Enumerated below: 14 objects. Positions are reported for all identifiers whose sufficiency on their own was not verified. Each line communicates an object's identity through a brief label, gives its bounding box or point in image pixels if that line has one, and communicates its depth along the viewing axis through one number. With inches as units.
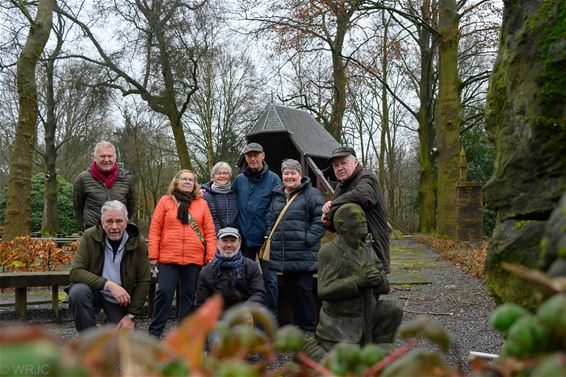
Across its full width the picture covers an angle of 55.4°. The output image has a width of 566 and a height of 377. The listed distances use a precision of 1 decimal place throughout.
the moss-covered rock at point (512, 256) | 83.6
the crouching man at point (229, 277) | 187.3
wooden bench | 258.5
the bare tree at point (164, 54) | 772.0
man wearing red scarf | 215.2
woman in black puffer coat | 217.0
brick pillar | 576.7
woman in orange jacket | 208.8
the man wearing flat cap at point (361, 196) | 175.6
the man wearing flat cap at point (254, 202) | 233.3
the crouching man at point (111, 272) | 176.4
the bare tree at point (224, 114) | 1082.7
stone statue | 146.6
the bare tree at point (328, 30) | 581.0
